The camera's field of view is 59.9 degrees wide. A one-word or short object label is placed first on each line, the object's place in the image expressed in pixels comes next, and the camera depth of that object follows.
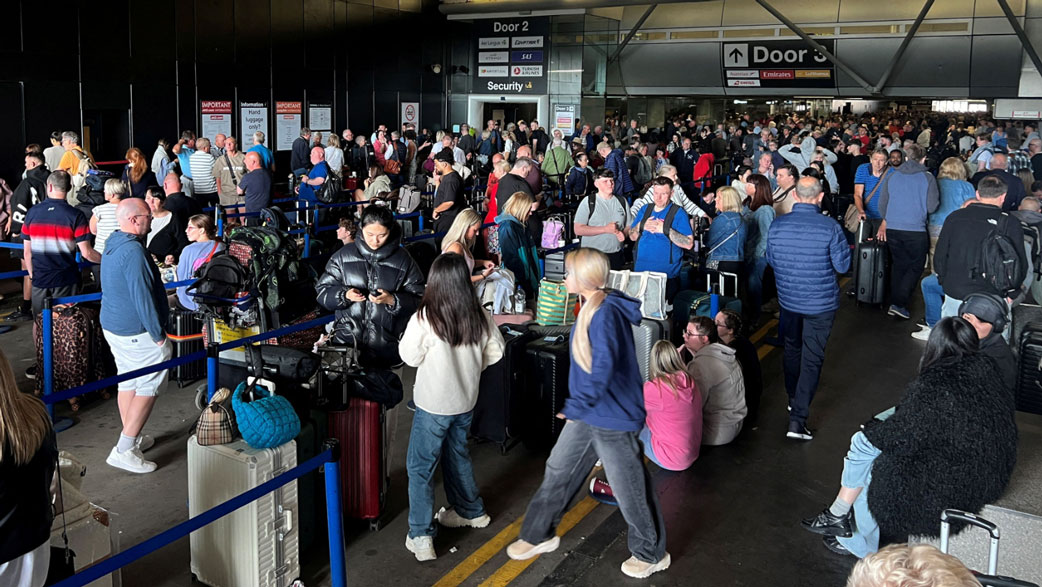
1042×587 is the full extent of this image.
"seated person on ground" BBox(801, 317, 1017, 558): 4.50
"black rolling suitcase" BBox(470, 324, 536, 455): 6.92
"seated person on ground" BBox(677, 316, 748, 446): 7.19
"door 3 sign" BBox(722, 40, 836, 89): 28.95
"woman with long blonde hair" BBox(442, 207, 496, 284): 7.20
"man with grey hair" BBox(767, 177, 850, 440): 7.35
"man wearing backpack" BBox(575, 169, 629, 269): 10.01
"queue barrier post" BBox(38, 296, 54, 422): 6.21
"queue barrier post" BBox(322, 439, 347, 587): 4.34
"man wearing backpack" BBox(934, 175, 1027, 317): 8.05
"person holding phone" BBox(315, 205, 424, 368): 6.70
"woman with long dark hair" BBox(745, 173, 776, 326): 10.52
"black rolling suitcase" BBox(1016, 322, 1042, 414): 6.75
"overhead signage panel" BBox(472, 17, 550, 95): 29.55
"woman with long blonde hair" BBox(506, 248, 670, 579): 4.95
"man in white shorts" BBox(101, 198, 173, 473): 6.32
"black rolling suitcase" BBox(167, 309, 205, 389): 8.30
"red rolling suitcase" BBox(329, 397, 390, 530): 5.63
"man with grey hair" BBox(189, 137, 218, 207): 15.14
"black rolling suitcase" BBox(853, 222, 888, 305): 11.93
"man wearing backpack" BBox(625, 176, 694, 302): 9.09
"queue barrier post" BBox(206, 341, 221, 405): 5.77
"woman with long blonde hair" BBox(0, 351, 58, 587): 3.15
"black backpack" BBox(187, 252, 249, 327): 7.33
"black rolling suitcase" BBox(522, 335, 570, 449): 6.90
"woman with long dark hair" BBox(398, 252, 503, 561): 5.19
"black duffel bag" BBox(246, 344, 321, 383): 5.39
